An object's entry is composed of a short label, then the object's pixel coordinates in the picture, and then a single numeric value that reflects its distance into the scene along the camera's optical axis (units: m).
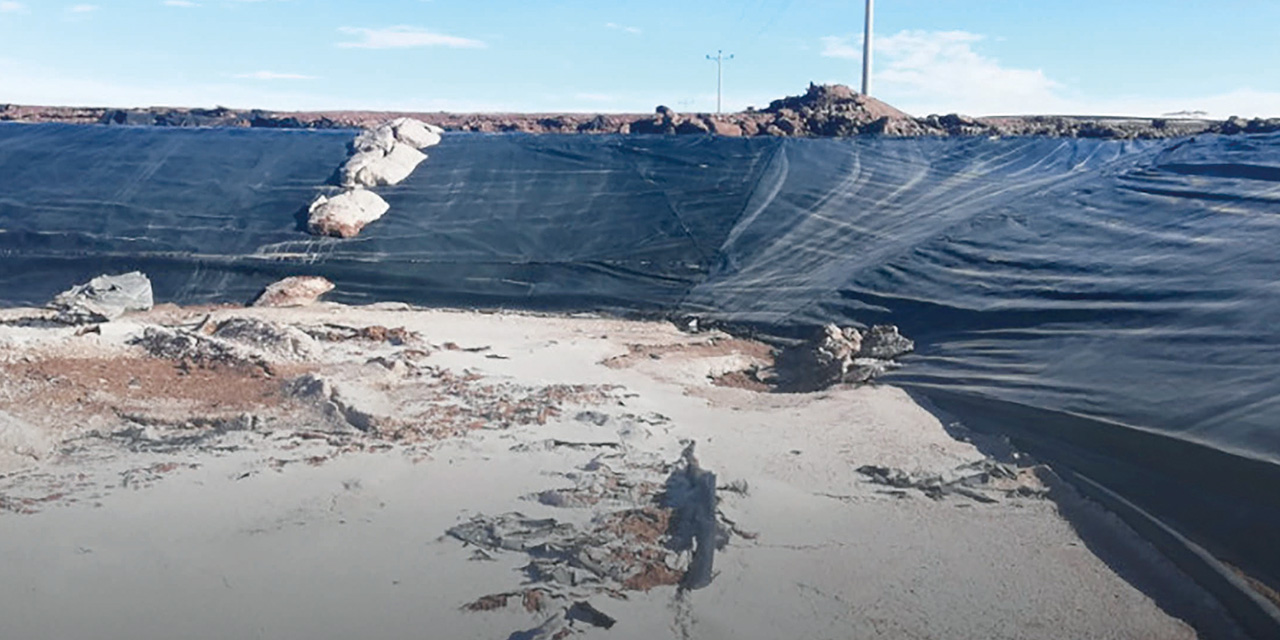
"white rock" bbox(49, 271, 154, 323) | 7.54
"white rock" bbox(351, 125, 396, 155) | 11.40
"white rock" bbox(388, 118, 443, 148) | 11.95
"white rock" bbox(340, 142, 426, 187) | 10.80
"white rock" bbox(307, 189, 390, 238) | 9.85
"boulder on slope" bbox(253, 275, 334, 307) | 8.92
